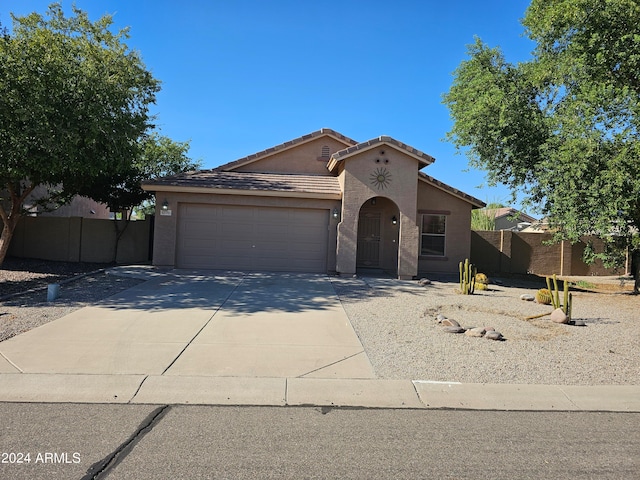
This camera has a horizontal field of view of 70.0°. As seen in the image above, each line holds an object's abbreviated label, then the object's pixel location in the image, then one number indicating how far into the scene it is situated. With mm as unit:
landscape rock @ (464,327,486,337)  7922
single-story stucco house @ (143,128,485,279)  15406
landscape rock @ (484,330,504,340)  7738
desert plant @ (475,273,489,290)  14019
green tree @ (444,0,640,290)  11977
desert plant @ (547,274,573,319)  9164
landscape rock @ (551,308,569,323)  9281
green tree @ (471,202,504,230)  28781
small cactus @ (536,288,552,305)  11711
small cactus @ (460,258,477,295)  12867
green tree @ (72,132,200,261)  17725
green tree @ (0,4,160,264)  10594
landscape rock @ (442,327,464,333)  8172
